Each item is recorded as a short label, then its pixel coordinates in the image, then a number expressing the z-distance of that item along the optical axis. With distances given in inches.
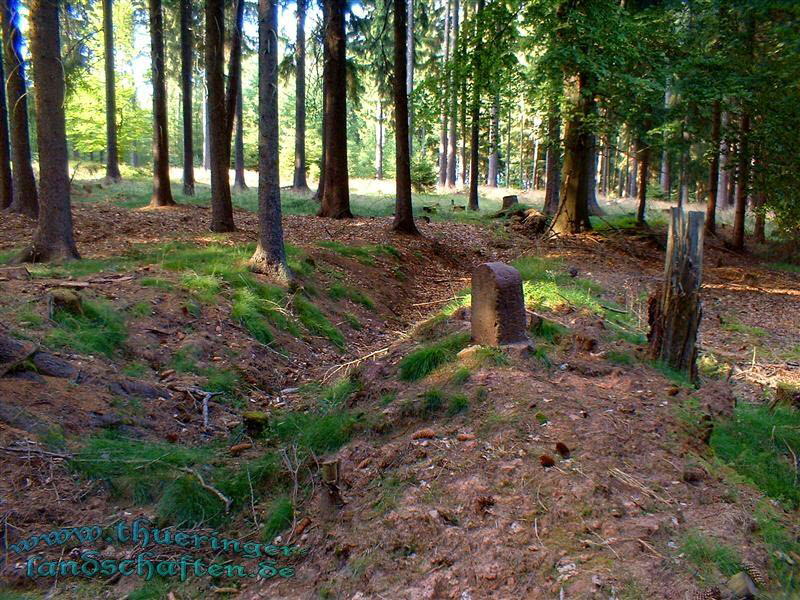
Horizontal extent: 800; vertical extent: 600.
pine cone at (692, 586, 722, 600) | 121.2
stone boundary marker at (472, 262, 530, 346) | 239.5
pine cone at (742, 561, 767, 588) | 126.6
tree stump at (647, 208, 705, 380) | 247.0
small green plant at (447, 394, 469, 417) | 204.2
